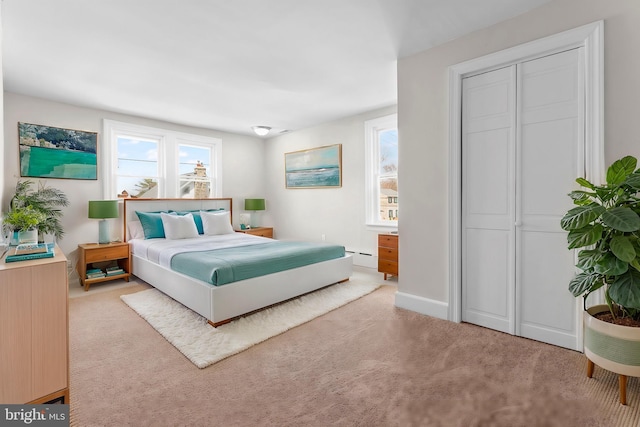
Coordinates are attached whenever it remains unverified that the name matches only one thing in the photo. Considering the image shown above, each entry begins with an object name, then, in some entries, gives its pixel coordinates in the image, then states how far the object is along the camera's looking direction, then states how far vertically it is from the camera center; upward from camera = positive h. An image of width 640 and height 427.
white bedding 3.60 -0.47
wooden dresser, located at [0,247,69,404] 1.44 -0.61
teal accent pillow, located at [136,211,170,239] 4.43 -0.23
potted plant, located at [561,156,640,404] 1.59 -0.31
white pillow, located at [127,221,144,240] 4.57 -0.31
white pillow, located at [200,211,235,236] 4.94 -0.23
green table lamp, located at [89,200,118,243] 4.07 -0.04
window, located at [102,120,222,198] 4.63 +0.81
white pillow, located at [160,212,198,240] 4.42 -0.26
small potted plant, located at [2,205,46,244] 1.76 -0.08
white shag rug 2.32 -1.05
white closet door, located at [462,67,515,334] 2.48 +0.08
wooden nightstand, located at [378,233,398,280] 4.10 -0.63
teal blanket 2.81 -0.53
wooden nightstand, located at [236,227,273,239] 5.82 -0.43
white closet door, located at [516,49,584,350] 2.19 +0.17
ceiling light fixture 5.27 +1.40
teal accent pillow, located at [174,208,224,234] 4.96 -0.16
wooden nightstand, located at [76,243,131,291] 3.87 -0.62
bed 2.77 -0.69
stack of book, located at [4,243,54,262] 1.54 -0.23
